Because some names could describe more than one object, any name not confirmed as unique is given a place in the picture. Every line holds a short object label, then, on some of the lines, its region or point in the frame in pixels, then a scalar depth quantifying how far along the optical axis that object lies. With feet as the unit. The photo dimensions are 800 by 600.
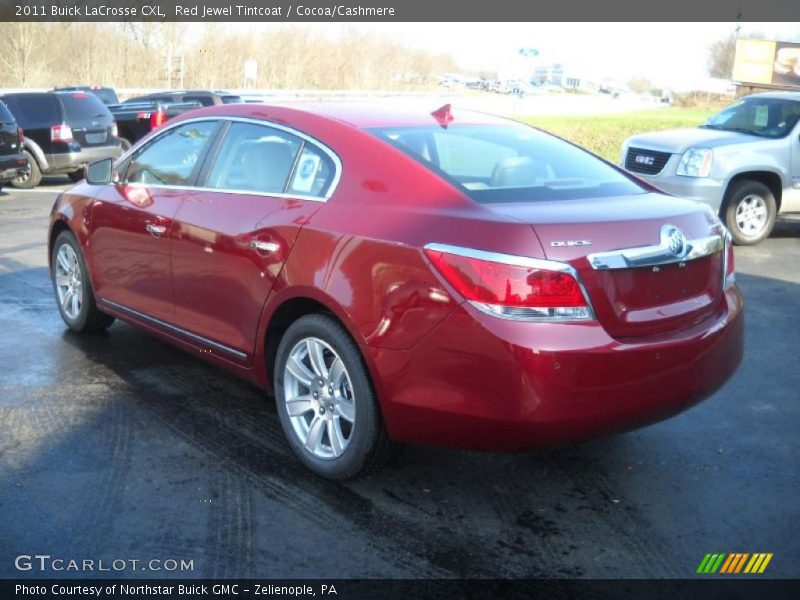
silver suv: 35.68
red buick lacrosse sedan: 11.44
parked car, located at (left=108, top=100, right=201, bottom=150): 66.24
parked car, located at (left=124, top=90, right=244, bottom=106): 72.95
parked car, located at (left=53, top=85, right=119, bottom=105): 82.12
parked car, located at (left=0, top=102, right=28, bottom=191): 47.44
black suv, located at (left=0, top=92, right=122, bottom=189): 53.47
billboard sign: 112.57
